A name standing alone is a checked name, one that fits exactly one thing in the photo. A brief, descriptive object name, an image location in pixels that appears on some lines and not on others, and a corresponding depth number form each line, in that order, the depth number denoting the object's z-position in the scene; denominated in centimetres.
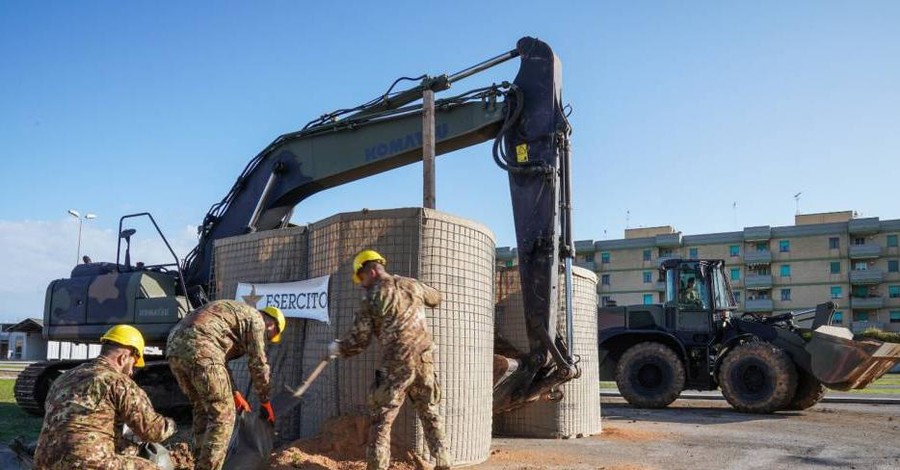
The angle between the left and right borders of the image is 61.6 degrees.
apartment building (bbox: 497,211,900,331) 6238
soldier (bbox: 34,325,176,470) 434
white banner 725
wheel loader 1199
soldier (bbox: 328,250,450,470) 583
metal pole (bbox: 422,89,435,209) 807
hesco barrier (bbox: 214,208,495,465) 685
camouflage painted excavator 867
